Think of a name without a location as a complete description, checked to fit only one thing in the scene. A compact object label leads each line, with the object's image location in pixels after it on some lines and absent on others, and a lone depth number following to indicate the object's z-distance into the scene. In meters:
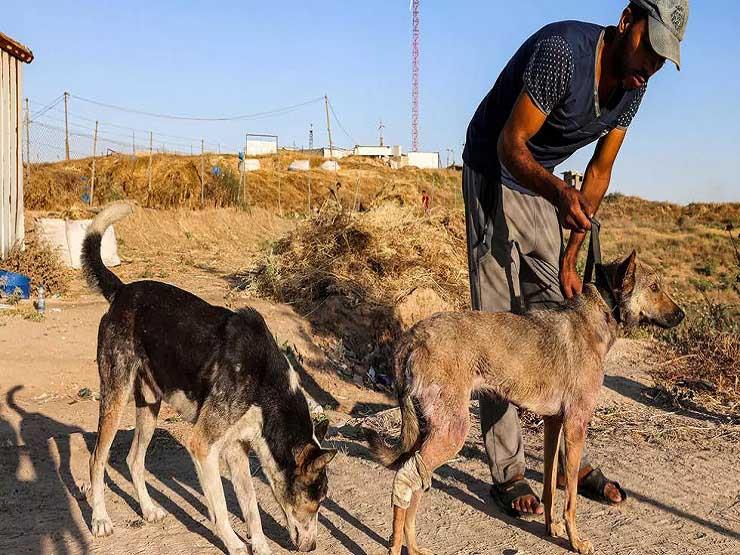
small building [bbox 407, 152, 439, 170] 78.06
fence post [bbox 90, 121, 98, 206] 23.37
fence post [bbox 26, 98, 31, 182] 20.89
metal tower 96.50
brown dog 4.19
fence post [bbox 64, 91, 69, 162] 24.20
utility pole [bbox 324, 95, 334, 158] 41.00
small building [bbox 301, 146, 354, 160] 65.26
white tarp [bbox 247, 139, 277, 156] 57.81
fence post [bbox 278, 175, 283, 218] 33.83
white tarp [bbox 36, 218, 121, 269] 14.35
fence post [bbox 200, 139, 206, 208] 26.97
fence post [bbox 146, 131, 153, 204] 27.91
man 4.38
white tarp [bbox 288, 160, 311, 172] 44.78
